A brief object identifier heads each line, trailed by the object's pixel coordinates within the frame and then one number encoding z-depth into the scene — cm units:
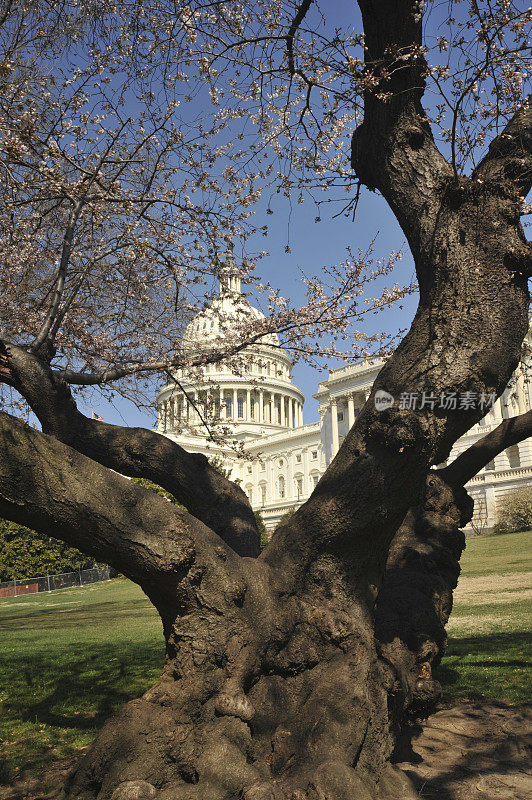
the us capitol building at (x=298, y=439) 4253
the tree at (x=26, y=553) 3409
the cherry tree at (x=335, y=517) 314
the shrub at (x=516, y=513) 3394
